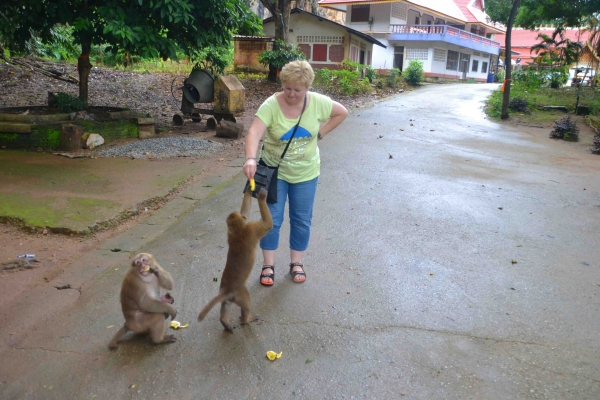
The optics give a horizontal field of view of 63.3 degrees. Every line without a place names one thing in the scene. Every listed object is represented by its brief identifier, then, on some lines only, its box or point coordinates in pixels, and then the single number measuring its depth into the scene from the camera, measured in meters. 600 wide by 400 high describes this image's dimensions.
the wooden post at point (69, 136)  8.38
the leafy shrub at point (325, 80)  21.04
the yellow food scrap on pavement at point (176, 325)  3.48
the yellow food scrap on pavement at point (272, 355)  3.14
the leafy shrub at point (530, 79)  20.73
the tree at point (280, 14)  19.66
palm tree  21.27
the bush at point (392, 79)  25.31
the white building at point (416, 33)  33.88
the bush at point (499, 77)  39.09
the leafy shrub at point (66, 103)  9.46
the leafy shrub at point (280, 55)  19.42
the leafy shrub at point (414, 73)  27.78
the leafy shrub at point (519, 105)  17.22
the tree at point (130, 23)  8.22
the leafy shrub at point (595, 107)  16.53
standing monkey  3.33
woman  3.49
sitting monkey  3.10
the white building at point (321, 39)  29.30
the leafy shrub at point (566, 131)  12.94
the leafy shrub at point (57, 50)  17.00
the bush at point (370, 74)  25.78
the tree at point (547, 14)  15.75
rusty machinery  11.30
